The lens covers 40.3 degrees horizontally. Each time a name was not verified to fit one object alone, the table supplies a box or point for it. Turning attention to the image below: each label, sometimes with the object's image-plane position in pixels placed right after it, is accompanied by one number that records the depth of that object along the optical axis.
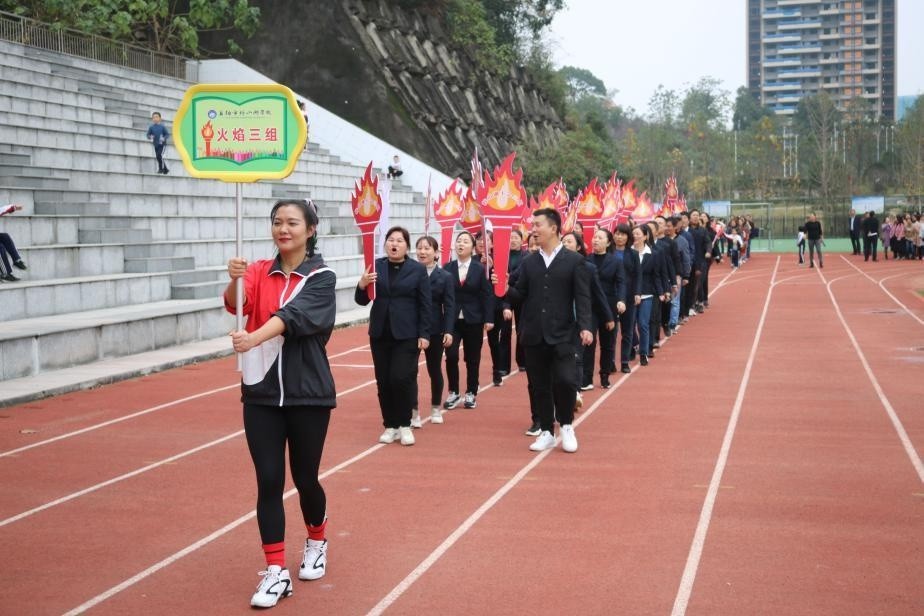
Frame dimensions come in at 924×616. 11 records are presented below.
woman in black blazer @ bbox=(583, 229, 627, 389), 14.28
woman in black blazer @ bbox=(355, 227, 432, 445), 10.46
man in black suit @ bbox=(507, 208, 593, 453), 10.26
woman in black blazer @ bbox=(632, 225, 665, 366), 16.17
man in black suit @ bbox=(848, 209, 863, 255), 48.50
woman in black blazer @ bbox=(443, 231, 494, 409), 12.86
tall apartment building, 164.00
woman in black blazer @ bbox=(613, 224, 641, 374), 15.55
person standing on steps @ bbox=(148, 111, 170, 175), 25.30
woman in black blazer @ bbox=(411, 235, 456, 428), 11.45
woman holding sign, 6.14
